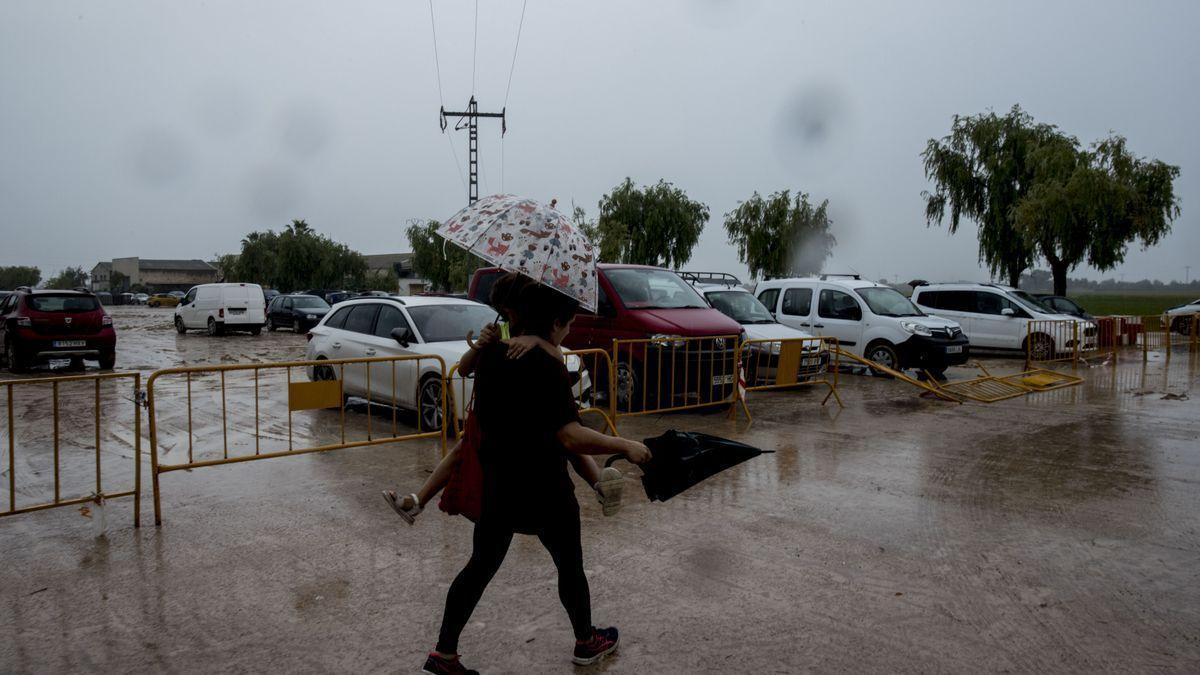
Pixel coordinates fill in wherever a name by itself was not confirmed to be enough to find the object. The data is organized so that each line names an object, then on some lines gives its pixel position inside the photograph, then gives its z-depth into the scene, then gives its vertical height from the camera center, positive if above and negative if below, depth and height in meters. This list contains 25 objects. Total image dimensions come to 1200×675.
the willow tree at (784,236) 40.53 +3.36
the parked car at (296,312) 29.88 -0.66
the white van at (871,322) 13.77 -0.33
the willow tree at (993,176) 29.81 +4.86
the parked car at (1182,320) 25.09 -0.37
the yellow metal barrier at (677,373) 9.66 -0.89
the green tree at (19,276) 138.75 +2.54
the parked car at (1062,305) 22.59 +0.04
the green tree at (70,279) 138.98 +2.16
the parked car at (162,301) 73.26 -0.80
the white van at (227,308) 27.72 -0.50
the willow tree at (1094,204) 26.69 +3.46
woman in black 2.98 -0.59
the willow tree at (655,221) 43.72 +4.29
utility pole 31.17 +7.05
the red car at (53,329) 14.73 -0.72
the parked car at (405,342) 8.70 -0.55
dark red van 9.71 -0.47
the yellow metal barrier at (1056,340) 17.23 -0.73
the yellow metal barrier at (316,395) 6.35 -1.20
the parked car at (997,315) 17.45 -0.22
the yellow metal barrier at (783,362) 10.62 -0.86
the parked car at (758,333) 11.56 -0.47
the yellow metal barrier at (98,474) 5.01 -1.20
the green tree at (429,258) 53.38 +2.64
